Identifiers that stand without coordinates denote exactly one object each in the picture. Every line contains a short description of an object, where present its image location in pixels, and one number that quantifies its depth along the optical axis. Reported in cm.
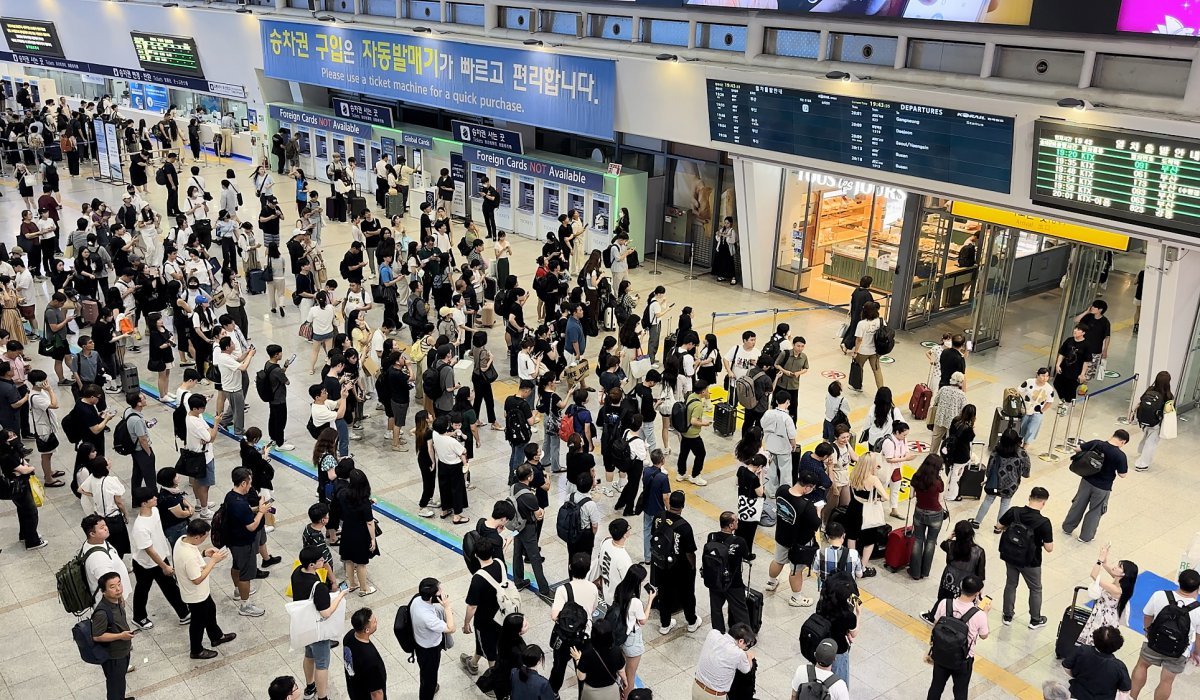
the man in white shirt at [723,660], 693
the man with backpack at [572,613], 702
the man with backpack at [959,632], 738
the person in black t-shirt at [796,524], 898
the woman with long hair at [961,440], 1080
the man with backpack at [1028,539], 866
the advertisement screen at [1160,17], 1193
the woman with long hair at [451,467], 1027
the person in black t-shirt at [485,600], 775
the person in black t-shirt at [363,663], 715
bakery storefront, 1833
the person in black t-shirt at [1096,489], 1022
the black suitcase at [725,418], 1312
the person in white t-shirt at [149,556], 838
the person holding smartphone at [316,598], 752
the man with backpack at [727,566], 809
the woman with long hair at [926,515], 935
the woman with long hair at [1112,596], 795
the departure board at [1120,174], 1224
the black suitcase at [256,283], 1872
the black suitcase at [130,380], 1345
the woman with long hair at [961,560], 810
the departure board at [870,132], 1430
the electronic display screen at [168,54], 3108
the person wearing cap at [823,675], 649
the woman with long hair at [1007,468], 1004
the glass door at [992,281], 1650
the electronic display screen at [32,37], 3588
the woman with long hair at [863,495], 952
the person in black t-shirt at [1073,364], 1399
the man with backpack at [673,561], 838
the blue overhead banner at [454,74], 2050
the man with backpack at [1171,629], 773
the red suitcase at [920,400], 1318
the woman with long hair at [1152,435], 1209
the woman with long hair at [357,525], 887
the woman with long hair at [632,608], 744
